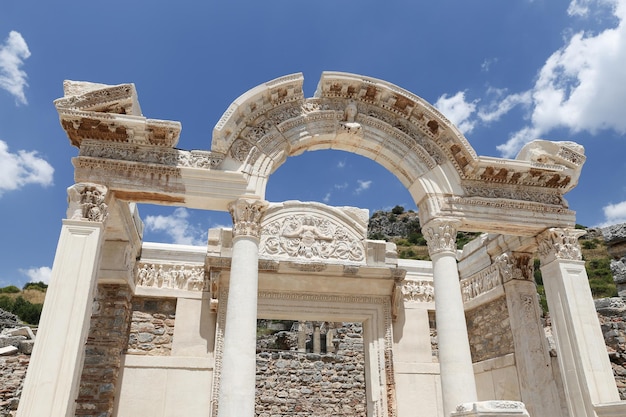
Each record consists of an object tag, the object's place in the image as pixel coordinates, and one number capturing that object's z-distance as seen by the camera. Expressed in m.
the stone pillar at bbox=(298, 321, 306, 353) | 18.12
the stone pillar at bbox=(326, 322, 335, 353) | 17.55
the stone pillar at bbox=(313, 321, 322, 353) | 17.77
